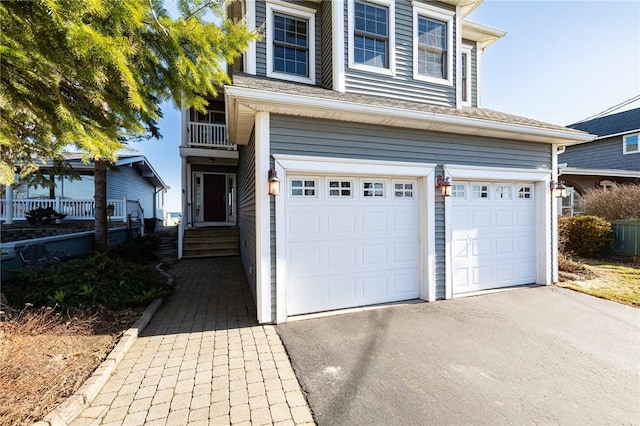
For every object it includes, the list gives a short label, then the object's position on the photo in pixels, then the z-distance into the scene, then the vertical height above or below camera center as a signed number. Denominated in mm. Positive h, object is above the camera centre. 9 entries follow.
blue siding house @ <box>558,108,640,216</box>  12859 +3347
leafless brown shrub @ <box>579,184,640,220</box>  9555 +256
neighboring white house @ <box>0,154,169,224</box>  10953 +898
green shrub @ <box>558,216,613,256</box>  8703 -787
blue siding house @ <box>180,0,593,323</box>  4133 +852
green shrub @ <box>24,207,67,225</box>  10258 -28
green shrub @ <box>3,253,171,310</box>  4145 -1195
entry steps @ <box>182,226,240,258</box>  9578 -1068
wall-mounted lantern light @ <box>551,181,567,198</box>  5916 +471
